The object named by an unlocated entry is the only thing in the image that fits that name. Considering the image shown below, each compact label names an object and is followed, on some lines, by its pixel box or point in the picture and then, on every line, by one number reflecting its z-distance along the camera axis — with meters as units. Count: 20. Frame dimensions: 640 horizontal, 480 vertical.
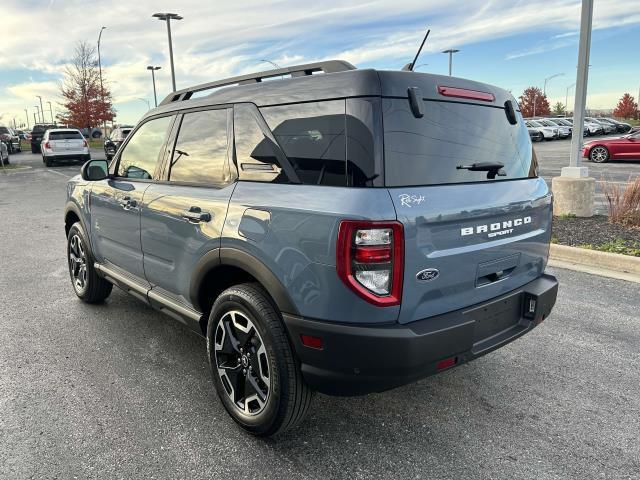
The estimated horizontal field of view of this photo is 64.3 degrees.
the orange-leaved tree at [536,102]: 80.94
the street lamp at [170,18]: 29.42
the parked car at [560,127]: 35.79
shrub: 7.14
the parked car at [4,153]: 25.07
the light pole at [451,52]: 45.75
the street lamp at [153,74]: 44.00
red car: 18.70
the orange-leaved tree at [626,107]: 73.75
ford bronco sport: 2.27
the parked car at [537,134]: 34.41
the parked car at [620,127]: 38.19
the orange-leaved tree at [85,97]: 41.62
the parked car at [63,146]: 23.50
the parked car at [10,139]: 33.56
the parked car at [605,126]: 37.03
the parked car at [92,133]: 41.74
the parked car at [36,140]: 35.00
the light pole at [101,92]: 40.12
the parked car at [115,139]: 24.23
